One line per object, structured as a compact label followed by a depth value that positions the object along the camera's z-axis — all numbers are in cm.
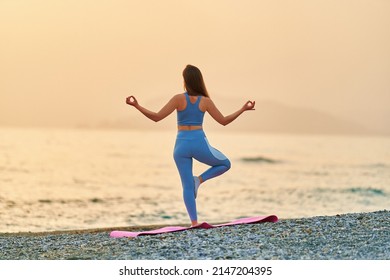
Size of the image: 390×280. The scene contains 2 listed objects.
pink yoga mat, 1843
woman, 1836
